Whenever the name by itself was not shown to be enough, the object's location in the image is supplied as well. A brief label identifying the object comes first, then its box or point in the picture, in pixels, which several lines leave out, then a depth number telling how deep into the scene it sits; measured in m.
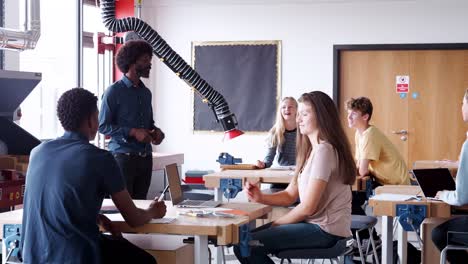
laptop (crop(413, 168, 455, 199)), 4.07
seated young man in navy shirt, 2.84
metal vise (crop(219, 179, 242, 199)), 5.26
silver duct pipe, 5.22
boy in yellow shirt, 5.43
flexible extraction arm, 5.36
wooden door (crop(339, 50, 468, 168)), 8.59
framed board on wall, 9.03
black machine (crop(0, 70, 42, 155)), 4.18
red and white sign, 8.72
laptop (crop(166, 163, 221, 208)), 3.53
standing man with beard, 4.53
